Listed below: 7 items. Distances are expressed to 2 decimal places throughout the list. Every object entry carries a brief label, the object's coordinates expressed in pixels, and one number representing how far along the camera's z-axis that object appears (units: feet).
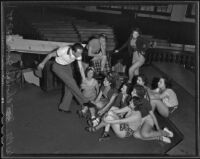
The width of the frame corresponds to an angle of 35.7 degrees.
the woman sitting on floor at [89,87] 22.26
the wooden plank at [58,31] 32.03
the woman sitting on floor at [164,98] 21.95
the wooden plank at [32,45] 27.27
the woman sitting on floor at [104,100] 21.39
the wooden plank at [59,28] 32.69
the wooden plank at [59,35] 31.13
